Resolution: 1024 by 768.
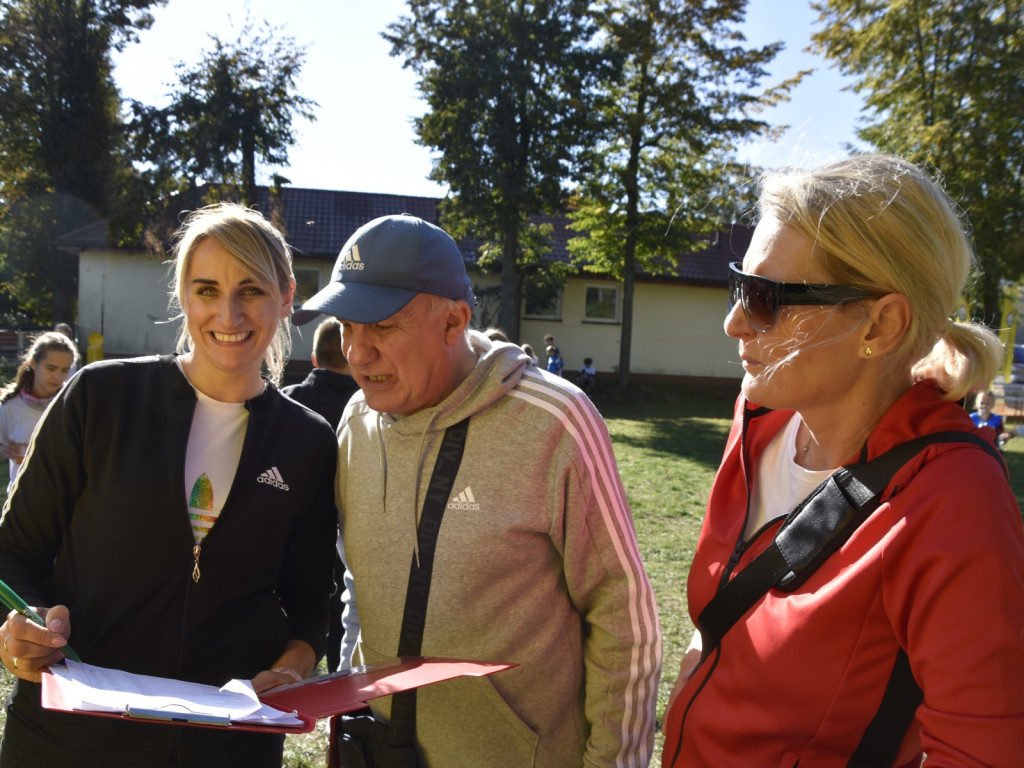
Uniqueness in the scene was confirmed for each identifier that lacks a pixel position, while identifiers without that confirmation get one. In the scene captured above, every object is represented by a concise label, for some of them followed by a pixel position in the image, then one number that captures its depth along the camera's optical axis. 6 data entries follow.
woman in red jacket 1.22
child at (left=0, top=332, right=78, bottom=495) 5.70
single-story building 26.19
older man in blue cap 1.92
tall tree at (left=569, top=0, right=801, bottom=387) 22.59
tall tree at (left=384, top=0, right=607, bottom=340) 21.59
